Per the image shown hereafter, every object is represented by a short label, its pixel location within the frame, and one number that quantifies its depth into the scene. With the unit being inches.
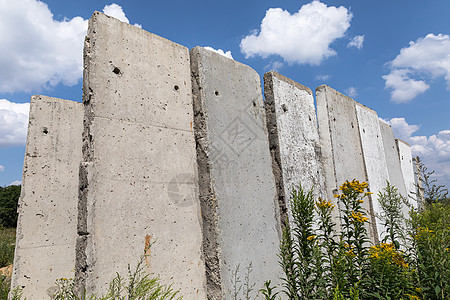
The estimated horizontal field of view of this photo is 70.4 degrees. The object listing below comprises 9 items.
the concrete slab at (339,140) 187.3
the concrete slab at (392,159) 280.5
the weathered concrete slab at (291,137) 147.7
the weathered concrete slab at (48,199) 164.7
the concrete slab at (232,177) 118.0
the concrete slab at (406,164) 322.5
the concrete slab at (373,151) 229.1
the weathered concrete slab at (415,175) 379.4
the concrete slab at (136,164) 97.7
